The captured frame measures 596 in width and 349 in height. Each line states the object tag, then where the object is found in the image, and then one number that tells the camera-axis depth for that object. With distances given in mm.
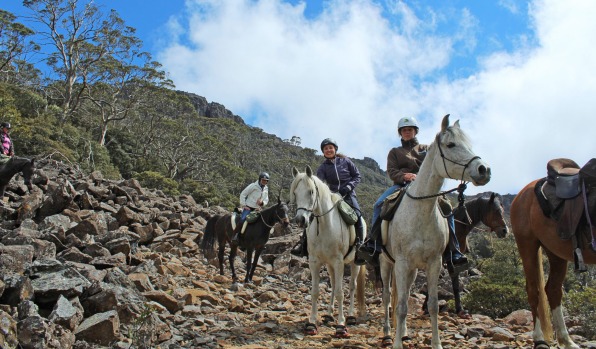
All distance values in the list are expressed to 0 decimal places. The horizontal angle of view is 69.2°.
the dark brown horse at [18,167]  11086
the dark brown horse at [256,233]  11641
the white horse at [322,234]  6238
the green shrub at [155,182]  34812
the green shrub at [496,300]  9555
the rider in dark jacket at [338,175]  7617
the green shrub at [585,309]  7387
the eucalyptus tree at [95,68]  34719
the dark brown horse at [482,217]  9406
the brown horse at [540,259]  4984
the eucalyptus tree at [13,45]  34250
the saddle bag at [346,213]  7020
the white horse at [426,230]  4781
